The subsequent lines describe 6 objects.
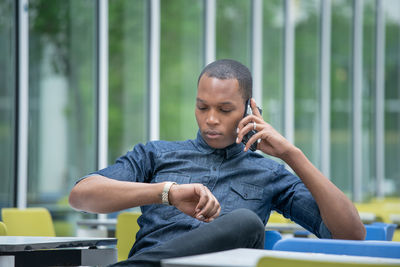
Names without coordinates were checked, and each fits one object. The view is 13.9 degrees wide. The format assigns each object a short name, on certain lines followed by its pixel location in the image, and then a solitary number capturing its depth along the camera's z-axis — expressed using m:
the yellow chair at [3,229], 3.75
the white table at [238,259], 3.00
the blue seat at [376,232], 3.99
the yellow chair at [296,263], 2.98
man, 3.48
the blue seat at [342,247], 3.29
